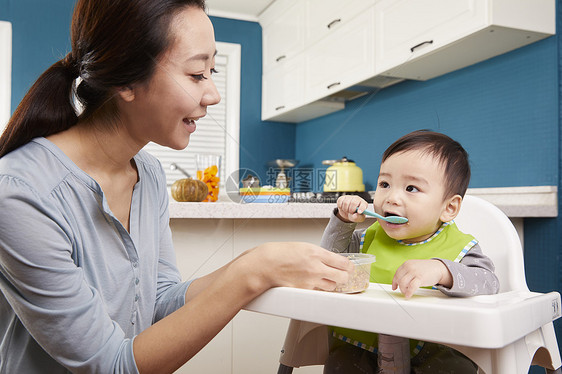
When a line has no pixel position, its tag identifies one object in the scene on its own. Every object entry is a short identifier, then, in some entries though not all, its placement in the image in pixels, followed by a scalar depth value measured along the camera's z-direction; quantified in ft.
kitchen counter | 5.00
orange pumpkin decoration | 6.21
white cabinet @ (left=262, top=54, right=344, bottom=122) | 11.50
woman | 2.34
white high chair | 2.60
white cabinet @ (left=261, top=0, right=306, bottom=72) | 11.70
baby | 2.99
